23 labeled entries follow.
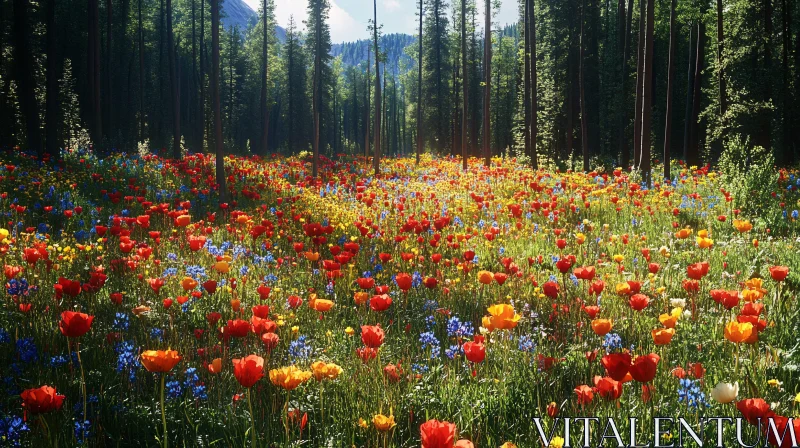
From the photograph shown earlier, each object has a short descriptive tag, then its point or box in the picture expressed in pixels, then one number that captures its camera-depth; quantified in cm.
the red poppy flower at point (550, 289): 350
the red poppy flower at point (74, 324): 218
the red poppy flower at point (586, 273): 366
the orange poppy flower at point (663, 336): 235
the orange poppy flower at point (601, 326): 265
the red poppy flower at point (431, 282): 400
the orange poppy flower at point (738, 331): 233
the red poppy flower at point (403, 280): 363
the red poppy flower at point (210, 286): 346
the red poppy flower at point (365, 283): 353
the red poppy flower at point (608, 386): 218
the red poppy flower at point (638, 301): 311
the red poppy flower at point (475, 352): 251
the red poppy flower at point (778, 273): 341
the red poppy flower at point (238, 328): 257
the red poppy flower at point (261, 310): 279
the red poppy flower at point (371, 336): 246
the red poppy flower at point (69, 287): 293
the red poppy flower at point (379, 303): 295
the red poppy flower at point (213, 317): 328
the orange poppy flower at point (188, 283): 335
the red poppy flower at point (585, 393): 235
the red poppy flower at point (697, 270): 356
